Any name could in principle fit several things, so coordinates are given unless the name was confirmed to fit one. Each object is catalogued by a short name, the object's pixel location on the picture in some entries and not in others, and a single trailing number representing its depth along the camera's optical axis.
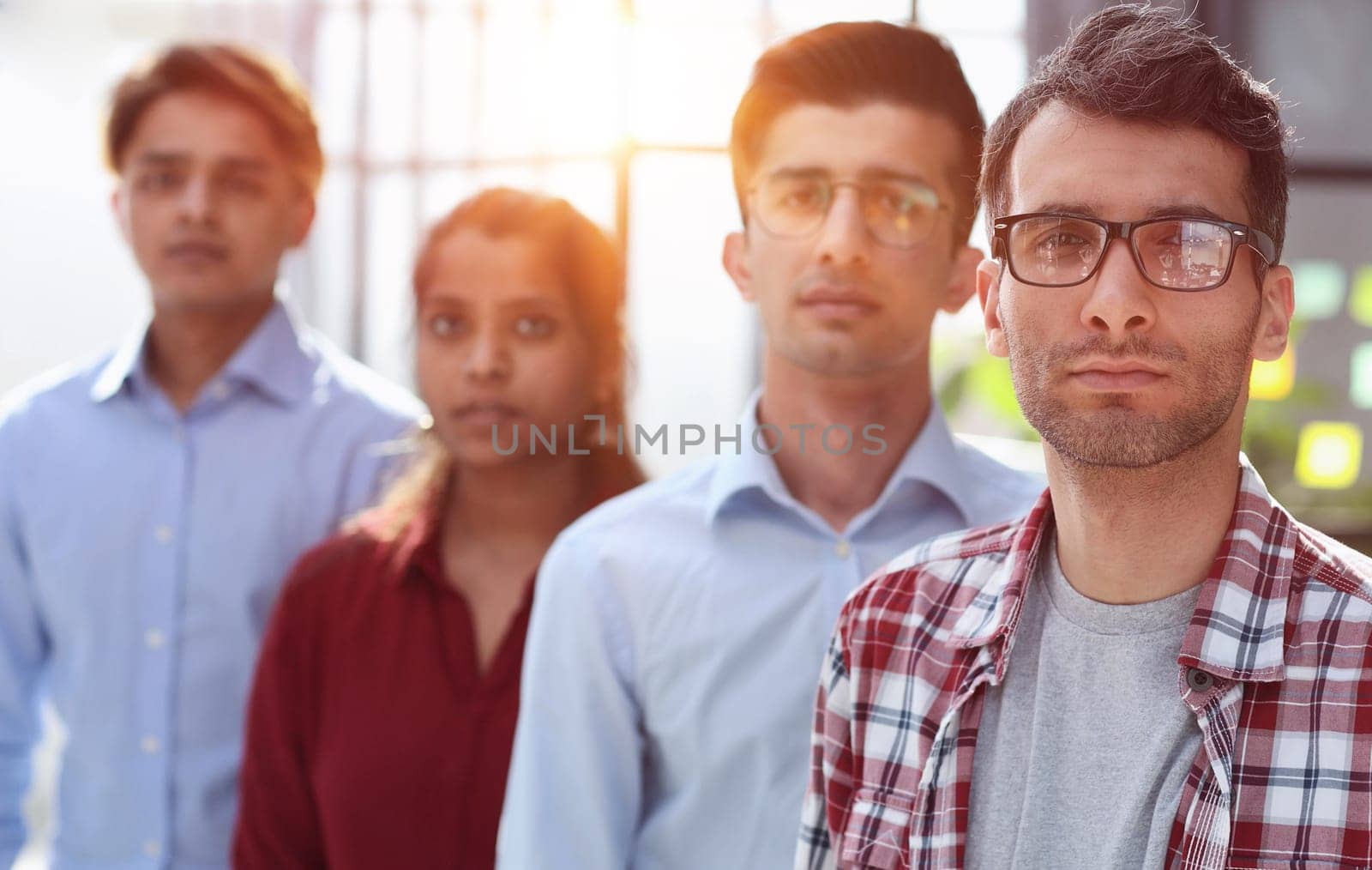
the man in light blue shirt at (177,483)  3.47
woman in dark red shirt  3.27
